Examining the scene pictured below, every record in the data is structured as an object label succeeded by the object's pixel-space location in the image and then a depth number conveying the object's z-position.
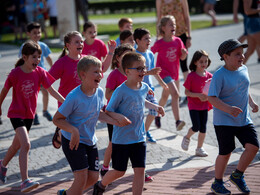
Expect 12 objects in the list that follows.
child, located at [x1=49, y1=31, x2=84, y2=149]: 10.18
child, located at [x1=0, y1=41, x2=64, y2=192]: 9.34
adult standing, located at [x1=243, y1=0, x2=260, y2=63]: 17.97
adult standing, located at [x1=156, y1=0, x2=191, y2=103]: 15.54
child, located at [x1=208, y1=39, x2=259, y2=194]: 8.17
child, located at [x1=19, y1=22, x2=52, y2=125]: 14.12
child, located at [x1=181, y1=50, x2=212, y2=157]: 10.52
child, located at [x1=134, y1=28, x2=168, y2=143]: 10.85
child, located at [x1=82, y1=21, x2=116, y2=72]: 12.68
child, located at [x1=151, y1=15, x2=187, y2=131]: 12.51
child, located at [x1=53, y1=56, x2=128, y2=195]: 7.34
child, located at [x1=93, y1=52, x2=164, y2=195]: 7.65
